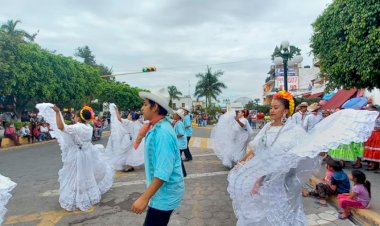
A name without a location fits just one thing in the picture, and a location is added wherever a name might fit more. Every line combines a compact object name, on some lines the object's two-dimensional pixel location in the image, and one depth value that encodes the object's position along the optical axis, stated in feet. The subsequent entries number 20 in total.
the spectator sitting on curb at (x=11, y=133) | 58.79
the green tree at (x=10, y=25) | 87.88
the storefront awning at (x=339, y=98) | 69.54
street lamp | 38.42
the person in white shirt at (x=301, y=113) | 30.55
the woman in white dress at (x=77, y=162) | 18.10
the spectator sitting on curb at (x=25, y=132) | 62.23
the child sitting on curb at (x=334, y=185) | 18.70
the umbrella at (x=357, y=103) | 27.86
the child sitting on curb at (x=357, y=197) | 16.38
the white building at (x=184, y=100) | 314.55
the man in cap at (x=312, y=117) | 29.25
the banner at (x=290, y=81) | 80.64
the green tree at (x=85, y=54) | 235.40
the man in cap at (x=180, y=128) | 31.57
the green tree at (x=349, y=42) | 28.76
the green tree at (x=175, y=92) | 292.20
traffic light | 82.37
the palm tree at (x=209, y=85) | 199.72
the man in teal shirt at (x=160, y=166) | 8.43
